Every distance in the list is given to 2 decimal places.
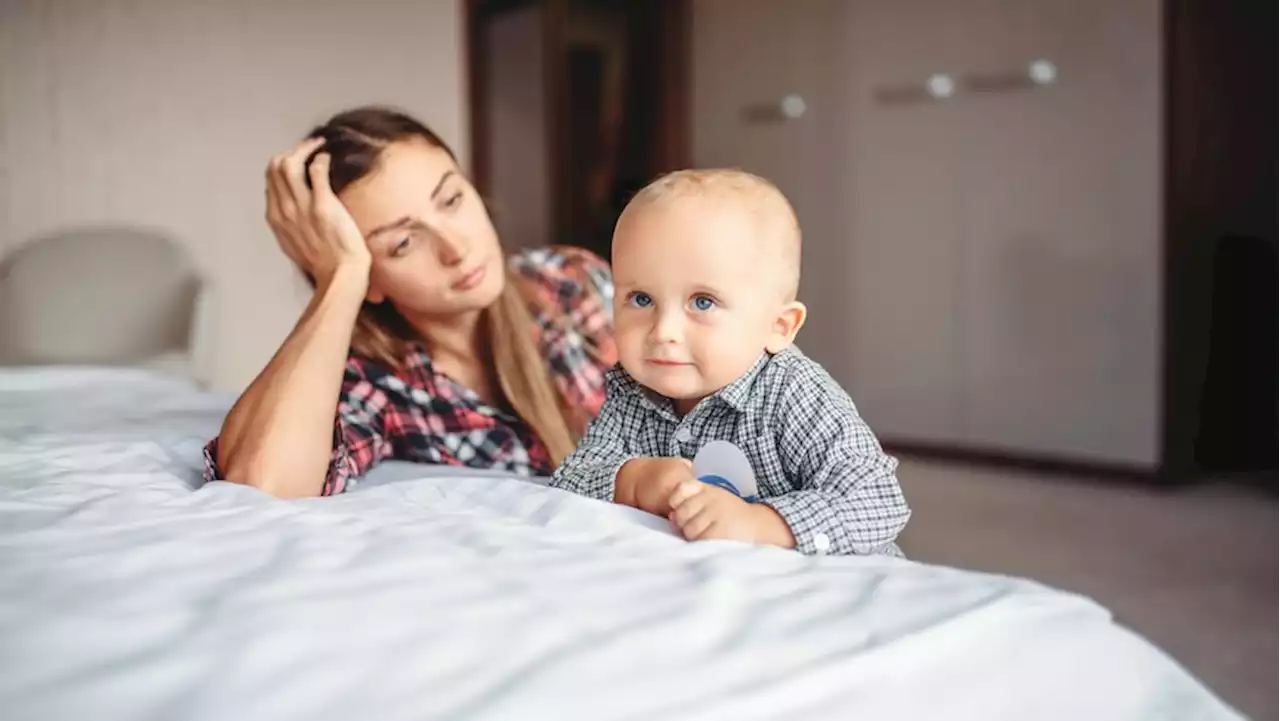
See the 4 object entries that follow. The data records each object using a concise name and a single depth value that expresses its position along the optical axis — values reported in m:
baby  0.52
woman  0.75
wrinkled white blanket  0.35
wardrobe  2.54
